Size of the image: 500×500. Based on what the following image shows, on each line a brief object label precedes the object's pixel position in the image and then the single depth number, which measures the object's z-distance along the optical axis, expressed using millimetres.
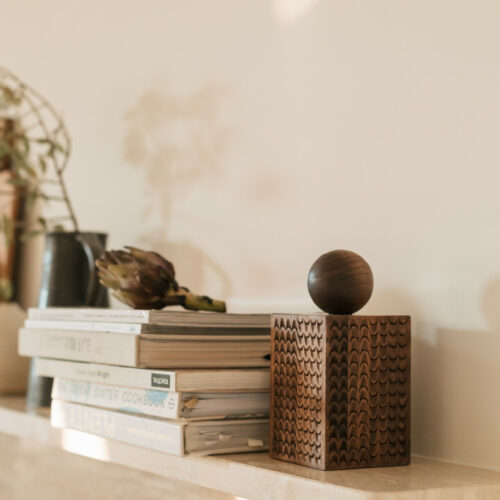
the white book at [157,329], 1375
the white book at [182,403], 1339
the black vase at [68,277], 1719
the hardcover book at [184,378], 1341
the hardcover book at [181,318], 1377
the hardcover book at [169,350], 1370
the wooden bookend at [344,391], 1259
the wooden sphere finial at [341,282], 1270
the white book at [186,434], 1334
